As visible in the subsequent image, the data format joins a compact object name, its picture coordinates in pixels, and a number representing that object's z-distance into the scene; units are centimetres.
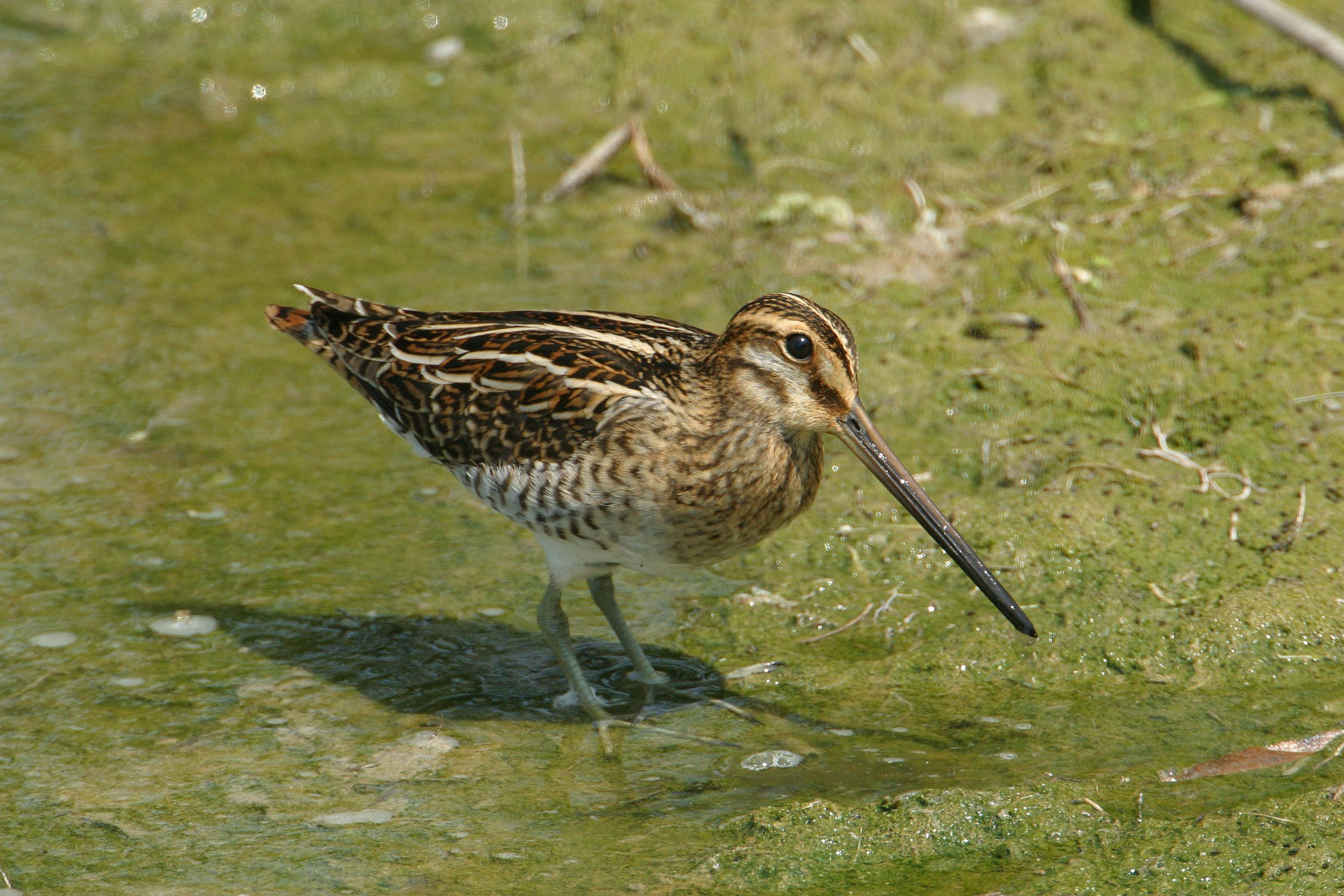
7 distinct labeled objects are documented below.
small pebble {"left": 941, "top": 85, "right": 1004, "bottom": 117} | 1605
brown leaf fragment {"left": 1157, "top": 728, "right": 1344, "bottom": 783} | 815
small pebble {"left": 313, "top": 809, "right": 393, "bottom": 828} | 814
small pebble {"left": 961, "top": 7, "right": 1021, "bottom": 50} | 1680
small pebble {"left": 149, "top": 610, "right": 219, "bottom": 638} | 1003
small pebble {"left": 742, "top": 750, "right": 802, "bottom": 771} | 869
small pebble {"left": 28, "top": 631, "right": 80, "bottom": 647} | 979
